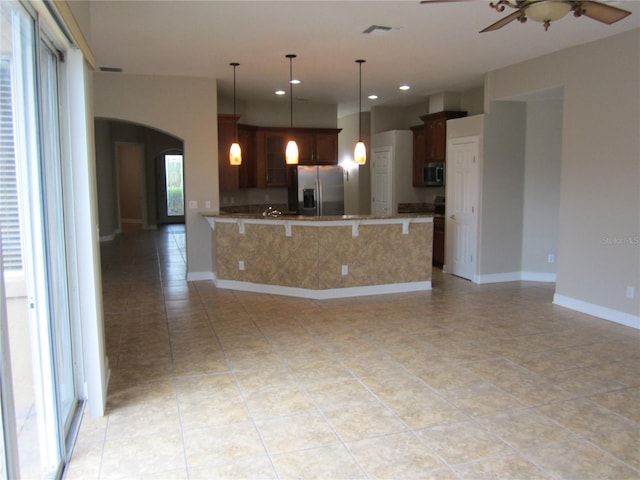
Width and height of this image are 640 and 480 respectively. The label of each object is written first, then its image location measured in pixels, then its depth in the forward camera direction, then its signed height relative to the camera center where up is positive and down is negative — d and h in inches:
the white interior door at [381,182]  364.8 +8.4
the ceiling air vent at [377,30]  181.3 +59.7
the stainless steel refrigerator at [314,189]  348.2 +3.0
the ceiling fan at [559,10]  101.9 +38.2
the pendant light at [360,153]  251.0 +19.9
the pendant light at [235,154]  259.8 +20.6
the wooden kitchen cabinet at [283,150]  346.6 +31.0
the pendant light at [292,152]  246.6 +20.3
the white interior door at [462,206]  276.2 -7.9
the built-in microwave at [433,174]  328.2 +11.9
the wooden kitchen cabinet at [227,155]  304.3 +25.1
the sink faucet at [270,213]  256.3 -10.8
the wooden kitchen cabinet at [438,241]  315.6 -31.0
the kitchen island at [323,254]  238.8 -29.7
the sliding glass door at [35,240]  79.4 -8.4
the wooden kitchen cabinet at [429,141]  312.2 +33.5
